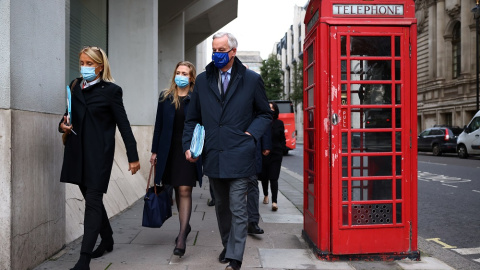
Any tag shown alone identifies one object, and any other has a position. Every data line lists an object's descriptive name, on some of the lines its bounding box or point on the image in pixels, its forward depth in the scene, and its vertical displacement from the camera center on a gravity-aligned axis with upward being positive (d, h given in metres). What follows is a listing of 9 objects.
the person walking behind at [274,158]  6.88 -0.31
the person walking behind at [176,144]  4.36 -0.07
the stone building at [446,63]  31.22 +5.65
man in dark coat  3.66 +0.09
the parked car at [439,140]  22.83 -0.12
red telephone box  4.12 +0.08
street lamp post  25.01 +6.83
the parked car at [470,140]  19.11 -0.10
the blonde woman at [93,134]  3.69 +0.03
